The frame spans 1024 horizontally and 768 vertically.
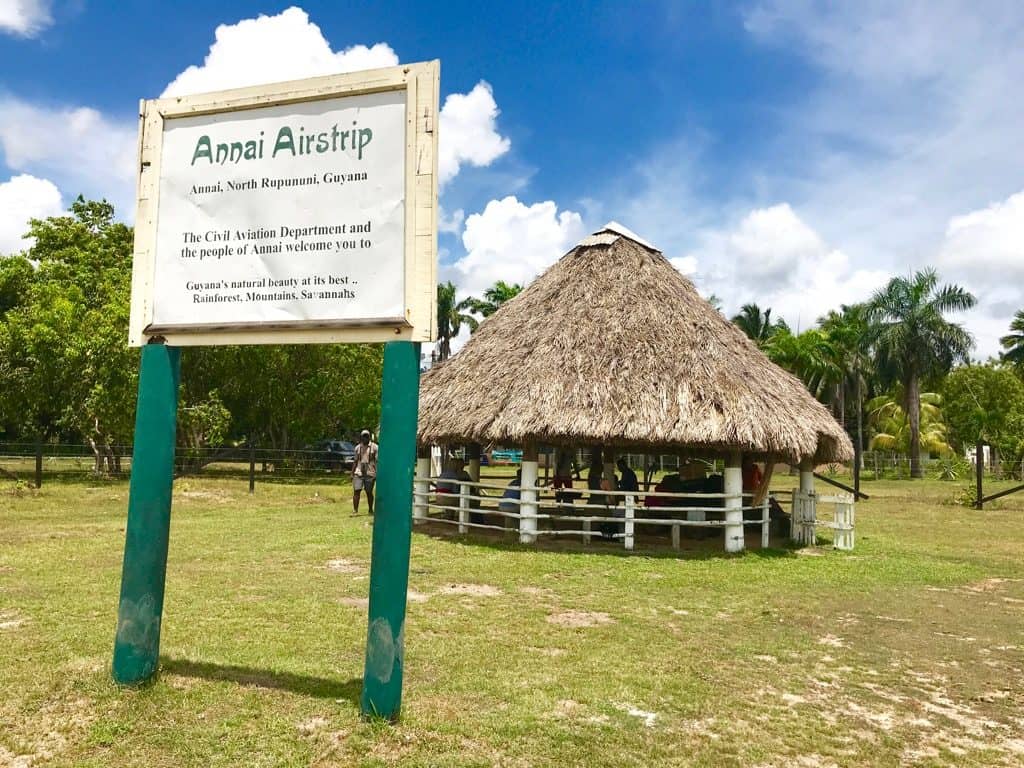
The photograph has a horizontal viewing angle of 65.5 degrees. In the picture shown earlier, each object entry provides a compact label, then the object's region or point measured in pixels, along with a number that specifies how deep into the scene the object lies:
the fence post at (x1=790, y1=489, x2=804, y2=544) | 13.61
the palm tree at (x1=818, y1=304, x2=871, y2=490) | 44.81
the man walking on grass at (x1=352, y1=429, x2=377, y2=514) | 15.81
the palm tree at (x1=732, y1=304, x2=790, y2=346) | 50.88
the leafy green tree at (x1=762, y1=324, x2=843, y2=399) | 43.16
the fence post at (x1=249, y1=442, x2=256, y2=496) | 20.36
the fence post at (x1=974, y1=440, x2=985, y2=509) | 20.94
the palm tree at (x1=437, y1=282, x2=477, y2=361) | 49.75
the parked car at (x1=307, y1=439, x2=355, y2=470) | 30.52
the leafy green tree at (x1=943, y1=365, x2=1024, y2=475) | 40.50
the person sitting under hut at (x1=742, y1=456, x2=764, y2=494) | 14.12
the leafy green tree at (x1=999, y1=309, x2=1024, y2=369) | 48.81
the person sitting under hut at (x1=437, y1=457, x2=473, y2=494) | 14.54
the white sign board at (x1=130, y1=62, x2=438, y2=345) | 4.54
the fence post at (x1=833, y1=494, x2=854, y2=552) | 12.80
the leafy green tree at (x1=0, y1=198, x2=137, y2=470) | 22.47
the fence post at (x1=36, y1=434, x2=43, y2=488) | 17.94
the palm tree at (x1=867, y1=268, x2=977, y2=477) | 39.94
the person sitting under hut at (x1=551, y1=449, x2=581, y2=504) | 14.20
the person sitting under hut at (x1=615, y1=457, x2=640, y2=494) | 13.54
